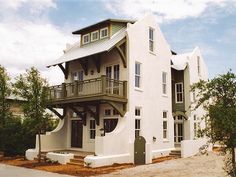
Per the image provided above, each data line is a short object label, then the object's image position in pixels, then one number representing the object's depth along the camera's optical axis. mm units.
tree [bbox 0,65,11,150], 27891
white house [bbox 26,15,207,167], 20266
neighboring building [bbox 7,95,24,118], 34056
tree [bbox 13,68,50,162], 20281
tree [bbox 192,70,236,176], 10211
